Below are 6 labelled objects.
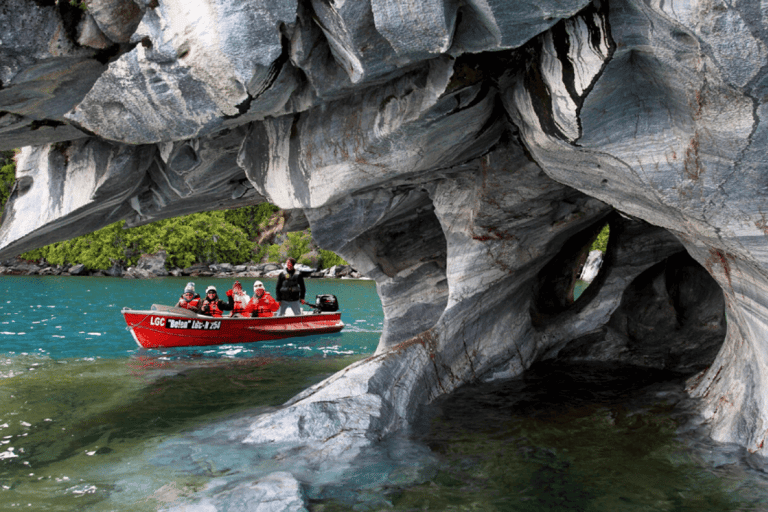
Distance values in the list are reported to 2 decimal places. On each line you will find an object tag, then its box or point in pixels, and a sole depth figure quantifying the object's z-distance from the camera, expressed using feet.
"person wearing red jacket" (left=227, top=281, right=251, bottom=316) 56.39
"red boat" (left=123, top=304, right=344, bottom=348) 47.32
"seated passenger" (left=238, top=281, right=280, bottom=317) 55.47
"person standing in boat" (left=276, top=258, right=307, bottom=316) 59.98
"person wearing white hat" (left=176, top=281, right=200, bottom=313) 51.94
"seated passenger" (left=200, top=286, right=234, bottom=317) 52.80
